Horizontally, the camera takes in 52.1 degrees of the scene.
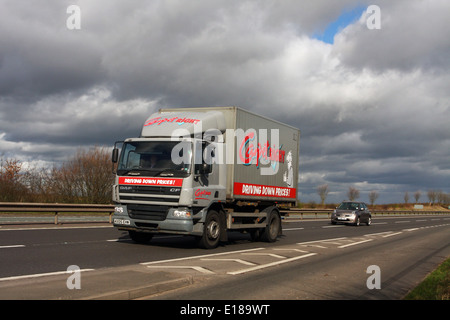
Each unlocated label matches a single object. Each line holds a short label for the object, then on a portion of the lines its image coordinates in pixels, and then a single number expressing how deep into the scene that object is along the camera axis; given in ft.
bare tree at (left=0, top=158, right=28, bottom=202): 91.50
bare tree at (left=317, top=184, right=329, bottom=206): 226.17
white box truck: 37.70
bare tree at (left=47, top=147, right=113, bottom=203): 111.75
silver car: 99.35
